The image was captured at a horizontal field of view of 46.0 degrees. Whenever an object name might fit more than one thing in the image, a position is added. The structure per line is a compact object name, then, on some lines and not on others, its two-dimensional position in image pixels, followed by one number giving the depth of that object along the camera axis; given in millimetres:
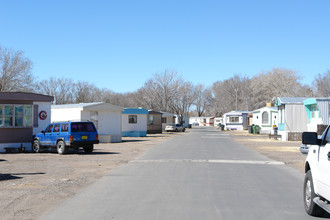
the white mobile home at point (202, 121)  115056
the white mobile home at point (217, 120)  99031
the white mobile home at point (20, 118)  21125
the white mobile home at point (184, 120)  76450
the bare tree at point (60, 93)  78062
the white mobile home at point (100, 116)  29469
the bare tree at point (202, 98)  115000
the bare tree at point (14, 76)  51156
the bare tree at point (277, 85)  72375
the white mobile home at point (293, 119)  31938
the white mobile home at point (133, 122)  41969
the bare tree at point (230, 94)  92875
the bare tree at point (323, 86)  71062
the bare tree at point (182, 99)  79000
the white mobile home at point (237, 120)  65750
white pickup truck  6004
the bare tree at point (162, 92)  76500
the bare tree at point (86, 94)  79000
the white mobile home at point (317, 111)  26688
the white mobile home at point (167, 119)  63719
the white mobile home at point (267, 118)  47484
